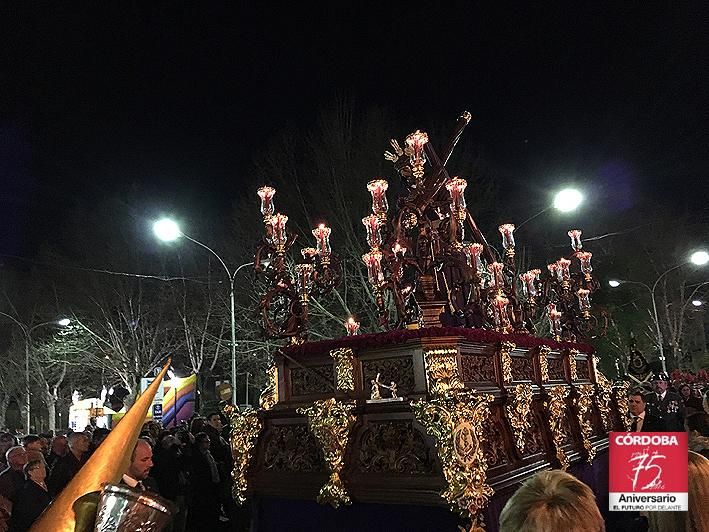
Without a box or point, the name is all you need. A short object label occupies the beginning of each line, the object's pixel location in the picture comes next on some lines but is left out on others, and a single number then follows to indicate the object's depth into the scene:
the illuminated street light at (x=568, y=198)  13.91
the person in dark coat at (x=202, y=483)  8.72
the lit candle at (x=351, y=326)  9.58
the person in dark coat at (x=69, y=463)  7.41
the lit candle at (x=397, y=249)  7.97
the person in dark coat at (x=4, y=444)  8.30
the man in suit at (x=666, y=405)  8.49
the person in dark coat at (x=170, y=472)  8.45
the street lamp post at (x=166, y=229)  14.64
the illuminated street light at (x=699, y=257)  24.45
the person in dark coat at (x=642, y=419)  7.46
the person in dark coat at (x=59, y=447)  8.00
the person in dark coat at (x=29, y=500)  5.65
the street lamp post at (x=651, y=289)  24.66
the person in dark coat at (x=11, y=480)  4.72
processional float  5.49
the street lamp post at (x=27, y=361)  27.98
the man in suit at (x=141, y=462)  4.62
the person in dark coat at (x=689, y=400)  9.59
